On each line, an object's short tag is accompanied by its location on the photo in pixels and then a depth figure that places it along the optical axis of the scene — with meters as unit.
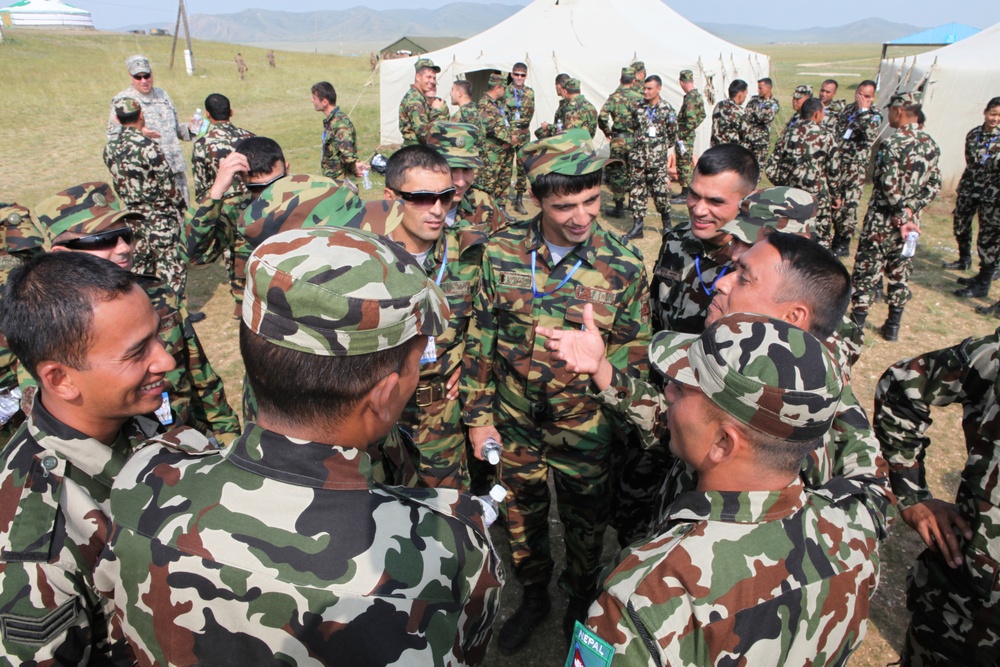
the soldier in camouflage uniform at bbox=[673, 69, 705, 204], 11.34
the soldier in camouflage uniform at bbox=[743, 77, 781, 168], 11.09
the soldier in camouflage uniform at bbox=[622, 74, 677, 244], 9.49
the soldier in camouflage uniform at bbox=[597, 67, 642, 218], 10.46
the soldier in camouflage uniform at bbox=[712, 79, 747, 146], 11.09
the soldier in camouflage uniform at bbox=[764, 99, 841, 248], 8.70
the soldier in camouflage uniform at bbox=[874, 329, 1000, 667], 2.00
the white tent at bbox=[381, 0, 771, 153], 13.16
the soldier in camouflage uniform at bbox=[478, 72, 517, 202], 10.58
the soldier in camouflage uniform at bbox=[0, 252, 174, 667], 1.44
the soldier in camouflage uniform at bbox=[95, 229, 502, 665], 1.14
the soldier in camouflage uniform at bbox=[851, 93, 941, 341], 6.14
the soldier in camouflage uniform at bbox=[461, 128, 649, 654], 2.75
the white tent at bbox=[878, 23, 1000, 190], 11.31
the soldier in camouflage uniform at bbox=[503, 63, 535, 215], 11.22
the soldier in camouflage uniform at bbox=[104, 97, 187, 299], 6.20
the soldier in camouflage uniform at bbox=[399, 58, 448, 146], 10.27
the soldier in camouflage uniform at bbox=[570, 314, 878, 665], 1.29
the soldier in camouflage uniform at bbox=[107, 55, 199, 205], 7.93
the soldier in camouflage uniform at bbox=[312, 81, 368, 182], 8.66
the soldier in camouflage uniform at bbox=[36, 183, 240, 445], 2.76
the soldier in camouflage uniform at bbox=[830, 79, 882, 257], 8.84
